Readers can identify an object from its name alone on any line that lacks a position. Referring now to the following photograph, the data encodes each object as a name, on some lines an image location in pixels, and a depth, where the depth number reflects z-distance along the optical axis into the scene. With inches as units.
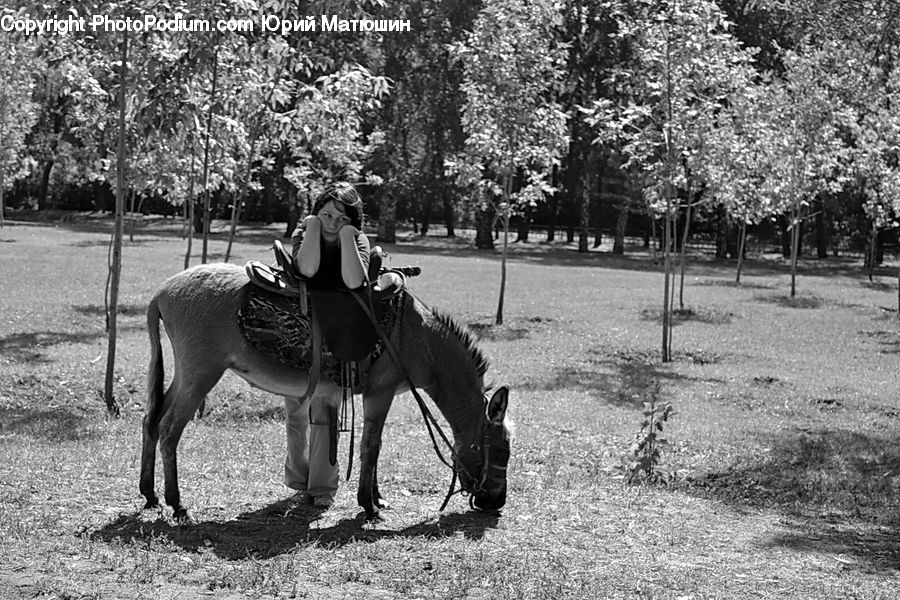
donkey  283.7
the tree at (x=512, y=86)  901.2
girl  280.5
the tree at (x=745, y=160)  857.5
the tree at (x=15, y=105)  1430.9
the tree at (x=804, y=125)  1195.3
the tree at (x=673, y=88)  737.0
